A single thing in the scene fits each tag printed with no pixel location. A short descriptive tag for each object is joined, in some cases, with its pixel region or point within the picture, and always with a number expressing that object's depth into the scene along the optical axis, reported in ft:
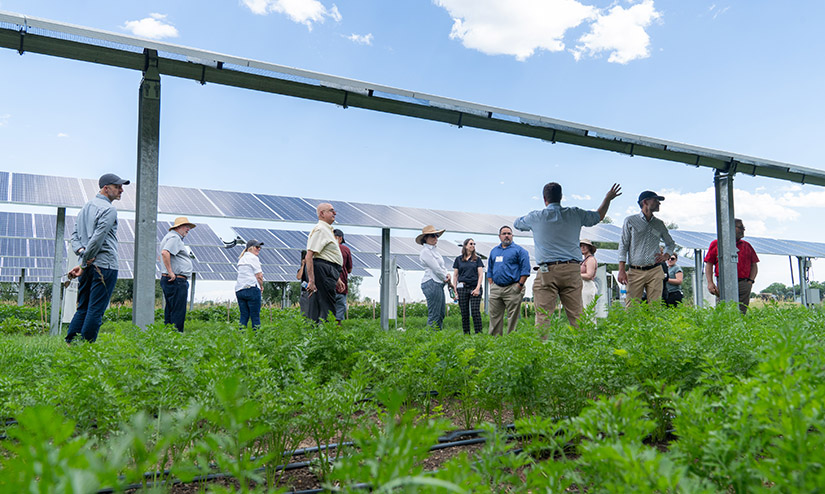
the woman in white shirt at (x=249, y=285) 28.84
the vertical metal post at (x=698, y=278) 62.80
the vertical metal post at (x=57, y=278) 32.91
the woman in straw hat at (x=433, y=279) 31.63
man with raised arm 20.38
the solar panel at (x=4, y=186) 32.99
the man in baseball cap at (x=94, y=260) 18.78
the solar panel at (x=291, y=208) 39.29
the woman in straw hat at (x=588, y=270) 29.99
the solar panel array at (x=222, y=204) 35.53
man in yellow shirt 20.52
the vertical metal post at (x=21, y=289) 71.31
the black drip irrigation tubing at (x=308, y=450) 8.84
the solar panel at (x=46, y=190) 33.94
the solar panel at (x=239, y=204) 38.22
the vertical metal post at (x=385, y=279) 34.17
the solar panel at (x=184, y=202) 36.29
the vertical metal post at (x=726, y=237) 32.35
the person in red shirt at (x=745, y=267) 29.66
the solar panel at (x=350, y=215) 39.11
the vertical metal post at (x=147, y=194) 18.57
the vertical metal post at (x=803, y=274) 68.26
